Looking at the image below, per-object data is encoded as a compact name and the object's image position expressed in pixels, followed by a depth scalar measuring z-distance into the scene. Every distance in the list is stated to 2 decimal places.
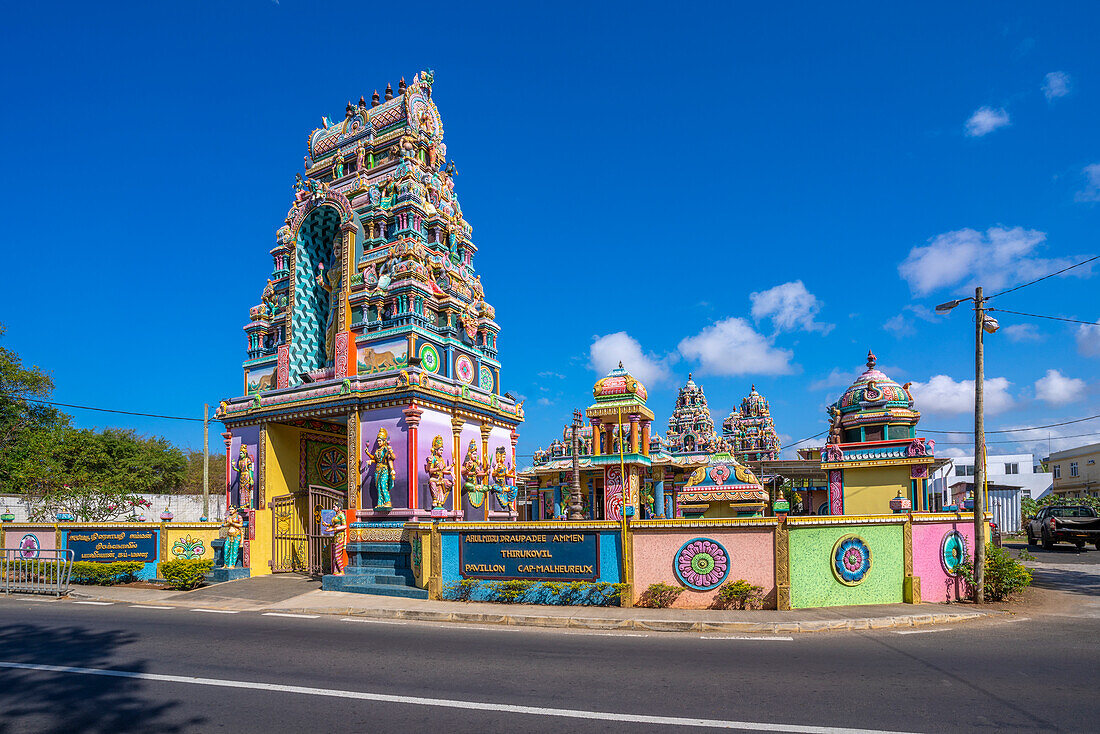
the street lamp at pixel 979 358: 14.66
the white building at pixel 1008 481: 54.28
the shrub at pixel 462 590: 14.05
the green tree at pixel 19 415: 35.69
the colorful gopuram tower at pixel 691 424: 61.59
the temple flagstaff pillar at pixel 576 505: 18.31
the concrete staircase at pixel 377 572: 15.66
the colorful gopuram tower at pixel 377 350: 18.38
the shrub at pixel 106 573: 18.69
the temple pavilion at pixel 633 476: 23.33
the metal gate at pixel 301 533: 18.67
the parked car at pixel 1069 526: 28.06
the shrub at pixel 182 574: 17.28
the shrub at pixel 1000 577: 13.50
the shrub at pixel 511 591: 13.50
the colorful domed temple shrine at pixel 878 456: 26.22
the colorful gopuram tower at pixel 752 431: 65.62
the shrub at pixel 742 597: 12.21
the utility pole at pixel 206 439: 32.16
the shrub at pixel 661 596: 12.56
